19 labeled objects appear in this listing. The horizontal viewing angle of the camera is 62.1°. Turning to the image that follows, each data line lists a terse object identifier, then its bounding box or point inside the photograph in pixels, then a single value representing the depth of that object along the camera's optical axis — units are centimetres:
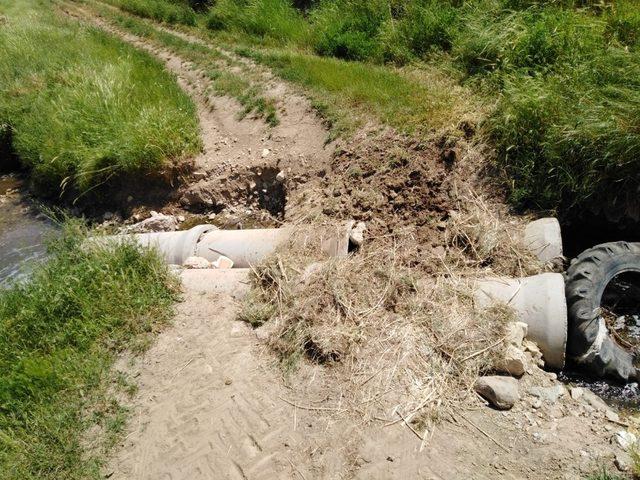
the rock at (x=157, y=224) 825
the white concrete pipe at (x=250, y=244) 580
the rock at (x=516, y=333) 462
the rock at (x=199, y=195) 852
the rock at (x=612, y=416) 418
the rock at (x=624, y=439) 388
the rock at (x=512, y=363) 448
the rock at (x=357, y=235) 584
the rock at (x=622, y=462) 371
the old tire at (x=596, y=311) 462
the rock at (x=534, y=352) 468
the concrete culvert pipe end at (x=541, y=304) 462
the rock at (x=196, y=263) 623
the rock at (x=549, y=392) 436
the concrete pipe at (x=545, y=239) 528
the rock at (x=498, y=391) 426
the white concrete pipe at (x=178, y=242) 654
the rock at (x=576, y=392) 441
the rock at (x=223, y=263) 620
